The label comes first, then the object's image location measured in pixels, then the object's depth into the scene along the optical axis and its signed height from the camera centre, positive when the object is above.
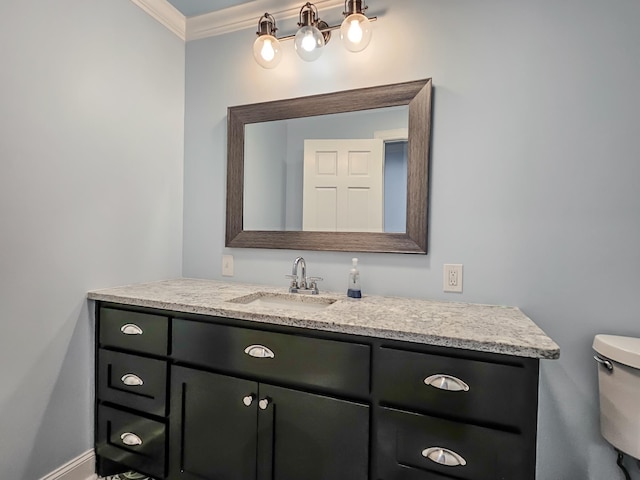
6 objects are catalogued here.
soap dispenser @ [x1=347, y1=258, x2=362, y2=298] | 1.61 -0.24
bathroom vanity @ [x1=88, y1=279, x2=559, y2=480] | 0.98 -0.53
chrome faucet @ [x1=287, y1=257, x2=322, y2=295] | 1.74 -0.25
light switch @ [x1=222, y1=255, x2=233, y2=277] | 2.00 -0.21
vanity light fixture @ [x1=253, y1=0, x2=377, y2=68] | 1.57 +0.94
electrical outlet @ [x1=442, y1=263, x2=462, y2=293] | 1.55 -0.19
